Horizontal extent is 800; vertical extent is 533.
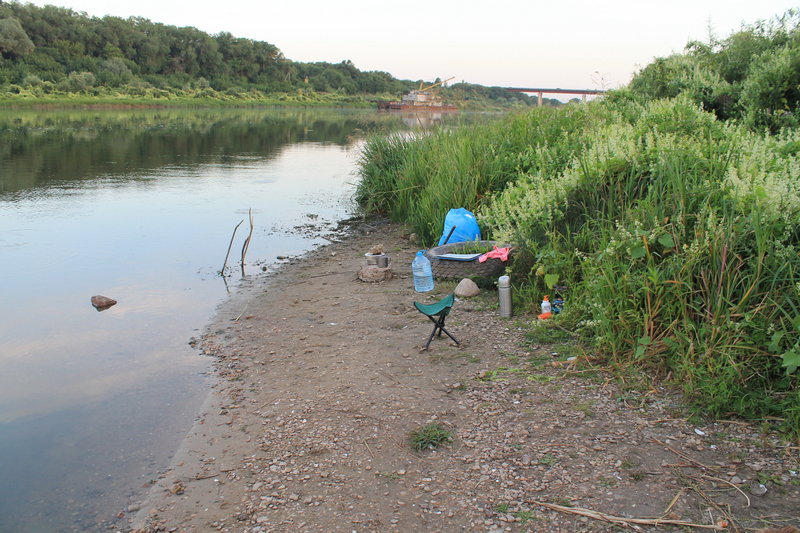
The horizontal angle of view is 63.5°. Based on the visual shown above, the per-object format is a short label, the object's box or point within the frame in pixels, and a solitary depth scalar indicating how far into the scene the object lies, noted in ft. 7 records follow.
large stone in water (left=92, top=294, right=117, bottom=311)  25.95
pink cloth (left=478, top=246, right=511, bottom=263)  22.91
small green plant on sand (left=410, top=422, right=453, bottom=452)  13.19
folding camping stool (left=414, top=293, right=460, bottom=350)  18.25
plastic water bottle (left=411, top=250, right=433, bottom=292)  24.06
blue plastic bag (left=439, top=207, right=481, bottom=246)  27.94
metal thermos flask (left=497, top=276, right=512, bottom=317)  20.38
